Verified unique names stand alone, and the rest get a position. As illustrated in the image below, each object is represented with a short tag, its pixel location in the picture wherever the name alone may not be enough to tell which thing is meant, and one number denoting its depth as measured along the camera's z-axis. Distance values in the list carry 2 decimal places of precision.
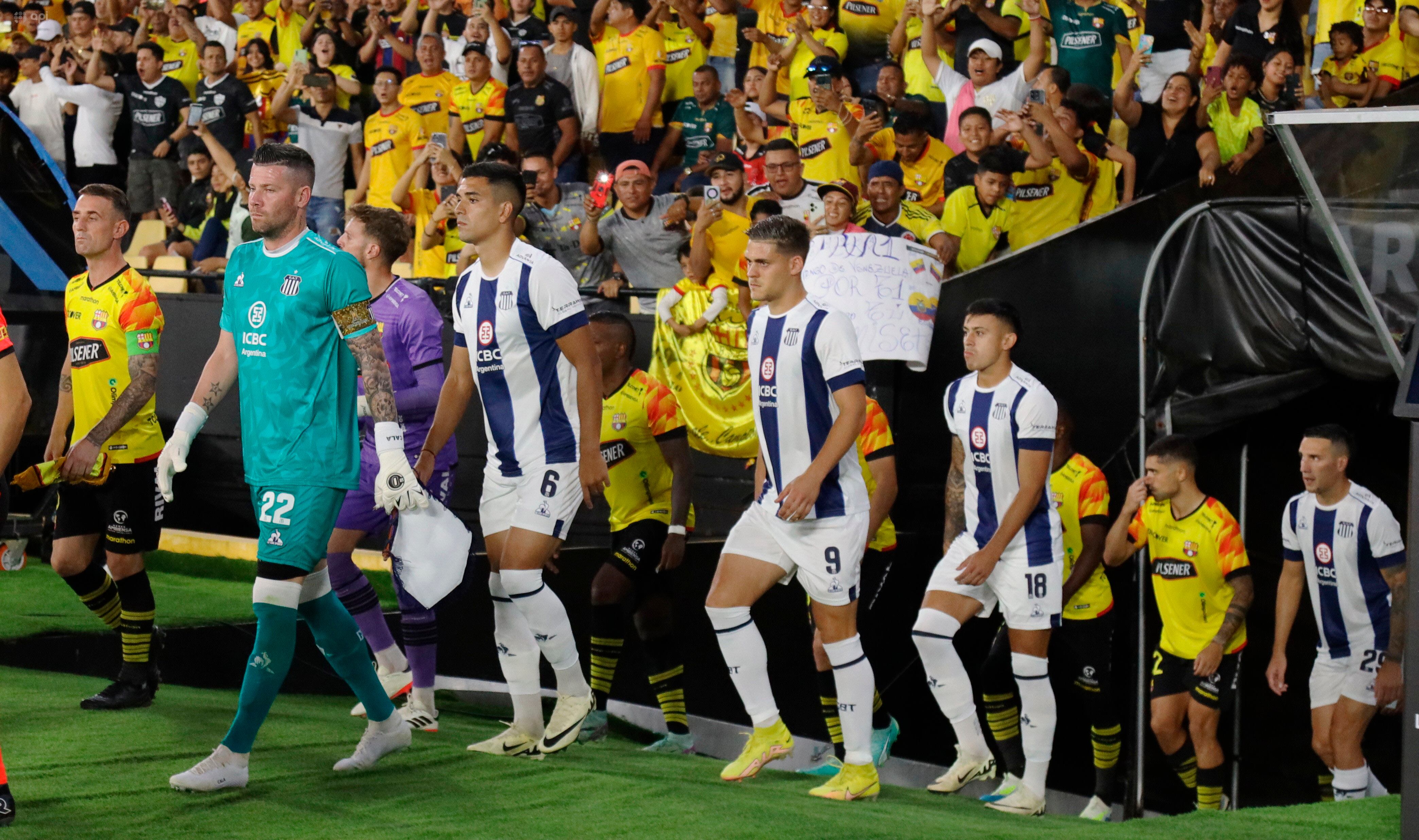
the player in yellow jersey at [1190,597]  15.74
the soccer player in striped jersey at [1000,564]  13.40
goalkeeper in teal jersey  10.16
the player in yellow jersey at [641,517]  15.01
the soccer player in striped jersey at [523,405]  11.84
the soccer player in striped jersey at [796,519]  11.62
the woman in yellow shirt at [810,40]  24.19
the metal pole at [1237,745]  18.34
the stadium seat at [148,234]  30.00
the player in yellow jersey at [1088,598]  15.68
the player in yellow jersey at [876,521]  14.86
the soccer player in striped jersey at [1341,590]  15.32
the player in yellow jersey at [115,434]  13.03
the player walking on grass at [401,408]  13.38
